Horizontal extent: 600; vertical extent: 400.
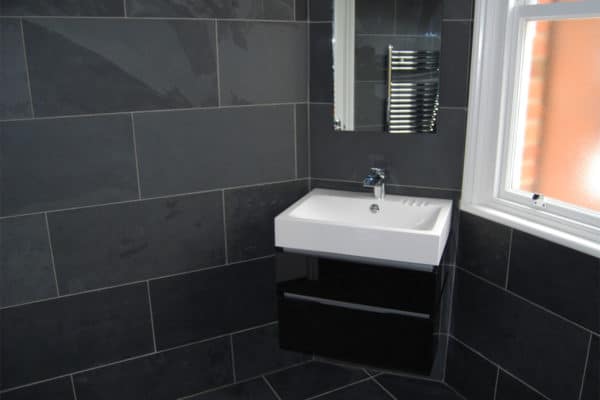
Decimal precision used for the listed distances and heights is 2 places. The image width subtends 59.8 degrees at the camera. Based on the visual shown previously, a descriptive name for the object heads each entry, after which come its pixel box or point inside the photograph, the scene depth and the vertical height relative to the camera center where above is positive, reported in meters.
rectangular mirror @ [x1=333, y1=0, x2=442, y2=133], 2.13 +0.08
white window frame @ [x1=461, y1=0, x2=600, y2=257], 1.86 -0.17
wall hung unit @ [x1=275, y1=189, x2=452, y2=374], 1.89 -0.76
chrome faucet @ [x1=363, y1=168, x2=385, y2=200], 2.23 -0.41
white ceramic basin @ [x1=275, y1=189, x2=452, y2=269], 1.86 -0.55
